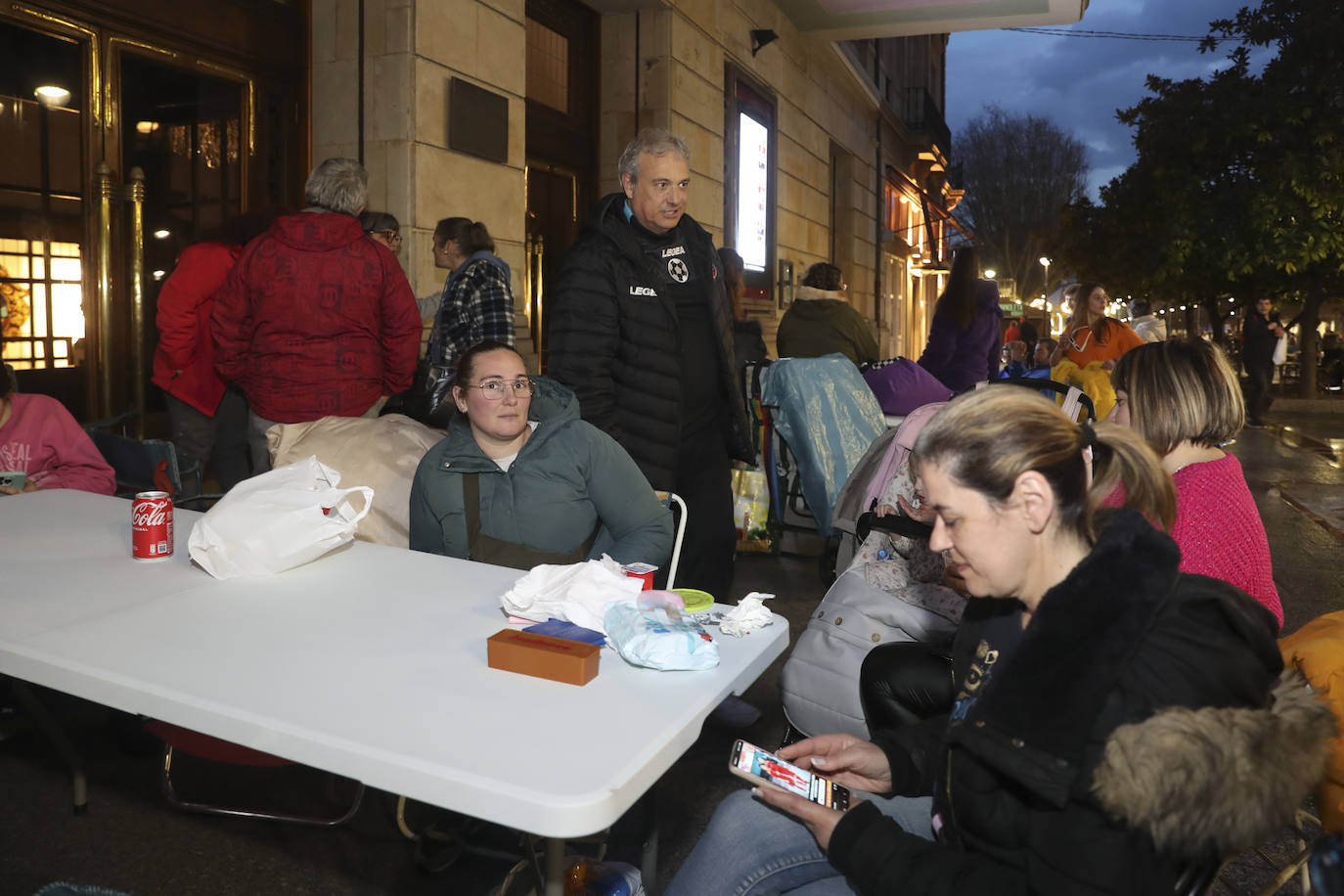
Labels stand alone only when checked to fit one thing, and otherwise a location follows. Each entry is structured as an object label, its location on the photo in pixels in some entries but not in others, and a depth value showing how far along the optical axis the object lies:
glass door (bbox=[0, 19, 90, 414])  4.64
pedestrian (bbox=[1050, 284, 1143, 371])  7.18
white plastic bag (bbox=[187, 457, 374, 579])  2.55
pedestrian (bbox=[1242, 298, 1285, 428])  16.25
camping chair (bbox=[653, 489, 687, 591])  3.07
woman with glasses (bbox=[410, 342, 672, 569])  3.04
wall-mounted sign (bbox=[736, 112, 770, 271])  11.93
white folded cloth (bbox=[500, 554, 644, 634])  2.19
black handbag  4.45
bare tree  47.91
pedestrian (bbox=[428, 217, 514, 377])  4.80
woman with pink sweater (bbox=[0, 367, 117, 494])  3.82
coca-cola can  2.74
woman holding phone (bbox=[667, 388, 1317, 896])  1.36
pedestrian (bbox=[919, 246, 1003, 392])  7.02
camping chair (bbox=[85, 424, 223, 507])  3.83
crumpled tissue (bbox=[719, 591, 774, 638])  2.21
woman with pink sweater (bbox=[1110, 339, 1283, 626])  2.46
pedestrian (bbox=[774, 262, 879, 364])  6.33
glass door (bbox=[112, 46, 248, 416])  5.12
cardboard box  1.88
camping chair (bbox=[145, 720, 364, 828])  2.62
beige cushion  3.43
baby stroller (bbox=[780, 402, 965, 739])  2.81
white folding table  1.54
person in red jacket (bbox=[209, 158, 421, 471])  4.15
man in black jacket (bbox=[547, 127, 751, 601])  3.62
